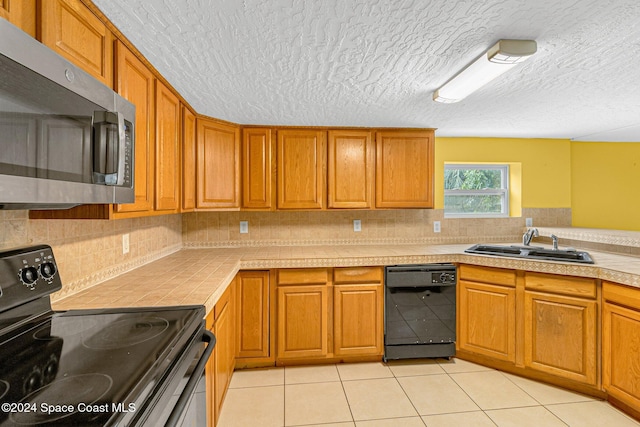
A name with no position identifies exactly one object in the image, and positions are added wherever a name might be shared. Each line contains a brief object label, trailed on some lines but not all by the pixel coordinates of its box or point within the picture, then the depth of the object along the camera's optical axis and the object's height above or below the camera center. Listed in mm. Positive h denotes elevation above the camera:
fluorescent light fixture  1343 +762
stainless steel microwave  681 +234
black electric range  622 -412
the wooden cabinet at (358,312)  2441 -825
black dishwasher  2447 -810
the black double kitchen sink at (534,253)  2264 -320
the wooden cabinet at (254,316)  2373 -837
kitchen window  3252 +272
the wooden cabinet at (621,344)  1787 -825
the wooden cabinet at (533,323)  2041 -831
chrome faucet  2629 -187
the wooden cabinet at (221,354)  1551 -866
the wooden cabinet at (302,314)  2396 -830
